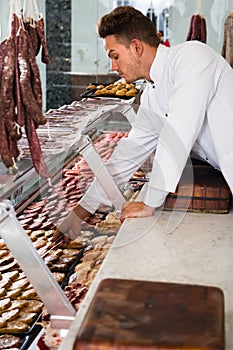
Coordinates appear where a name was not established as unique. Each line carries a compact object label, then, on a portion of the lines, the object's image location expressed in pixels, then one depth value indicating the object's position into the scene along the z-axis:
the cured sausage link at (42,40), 2.09
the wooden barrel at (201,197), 2.60
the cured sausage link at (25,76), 1.91
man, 2.47
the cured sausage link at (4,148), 1.89
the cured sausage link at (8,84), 1.89
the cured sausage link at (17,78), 1.91
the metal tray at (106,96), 4.74
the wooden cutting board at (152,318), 1.26
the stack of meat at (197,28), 5.29
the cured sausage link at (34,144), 1.99
